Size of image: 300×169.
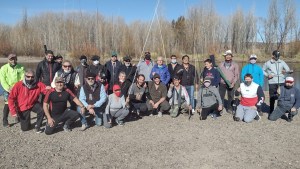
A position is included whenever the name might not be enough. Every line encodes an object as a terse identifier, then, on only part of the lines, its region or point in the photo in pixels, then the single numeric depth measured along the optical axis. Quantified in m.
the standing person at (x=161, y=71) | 7.71
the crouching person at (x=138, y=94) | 7.42
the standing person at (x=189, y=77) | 7.70
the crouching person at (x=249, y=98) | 7.12
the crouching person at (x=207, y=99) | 7.25
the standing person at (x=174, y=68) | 7.80
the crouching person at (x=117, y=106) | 6.66
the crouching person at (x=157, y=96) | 7.44
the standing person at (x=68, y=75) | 6.91
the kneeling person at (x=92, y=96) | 6.46
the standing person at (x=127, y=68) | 7.78
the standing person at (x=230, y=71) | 7.74
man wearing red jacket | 6.14
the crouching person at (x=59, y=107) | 6.07
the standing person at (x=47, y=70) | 6.98
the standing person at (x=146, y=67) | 8.02
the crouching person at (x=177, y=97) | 7.50
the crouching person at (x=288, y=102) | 6.95
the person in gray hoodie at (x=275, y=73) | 7.36
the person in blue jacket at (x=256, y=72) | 7.63
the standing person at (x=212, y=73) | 7.54
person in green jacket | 6.72
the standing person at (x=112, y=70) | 7.81
